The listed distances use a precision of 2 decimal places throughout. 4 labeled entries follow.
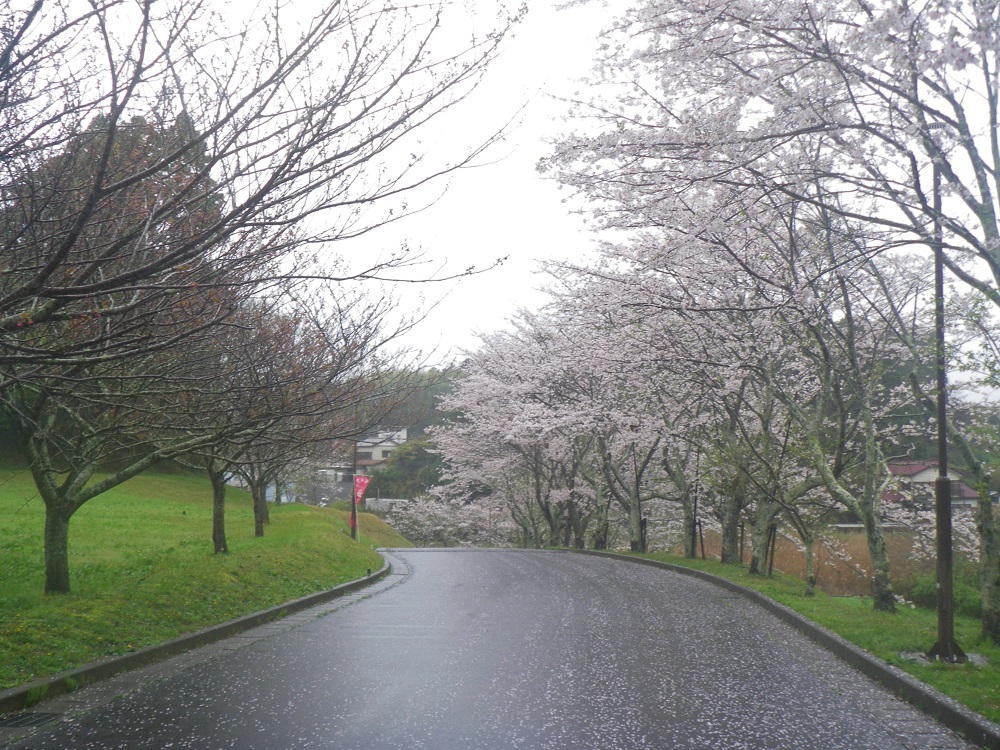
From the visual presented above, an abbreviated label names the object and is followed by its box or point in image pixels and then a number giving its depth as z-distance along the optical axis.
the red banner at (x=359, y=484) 30.69
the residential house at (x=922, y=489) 20.80
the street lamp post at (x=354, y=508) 30.59
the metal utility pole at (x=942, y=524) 8.79
